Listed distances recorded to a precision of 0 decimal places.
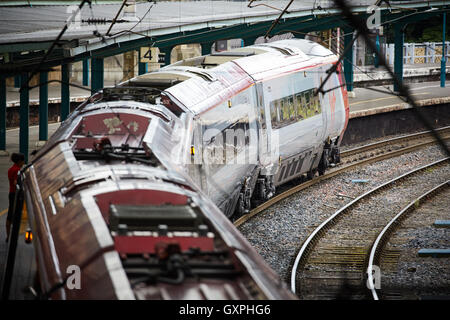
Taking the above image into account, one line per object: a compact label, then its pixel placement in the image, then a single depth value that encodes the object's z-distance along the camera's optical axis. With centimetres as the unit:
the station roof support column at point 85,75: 3820
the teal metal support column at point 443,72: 3968
